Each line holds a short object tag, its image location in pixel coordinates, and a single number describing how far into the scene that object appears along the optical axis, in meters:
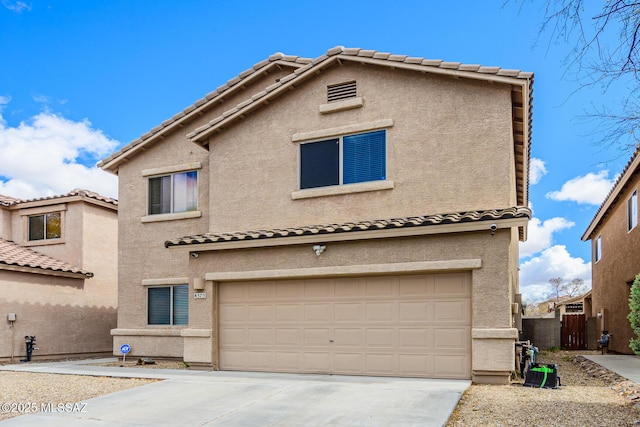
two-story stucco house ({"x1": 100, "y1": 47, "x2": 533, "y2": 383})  11.97
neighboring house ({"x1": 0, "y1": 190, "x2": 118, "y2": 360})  18.48
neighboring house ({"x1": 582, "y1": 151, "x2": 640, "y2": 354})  18.58
